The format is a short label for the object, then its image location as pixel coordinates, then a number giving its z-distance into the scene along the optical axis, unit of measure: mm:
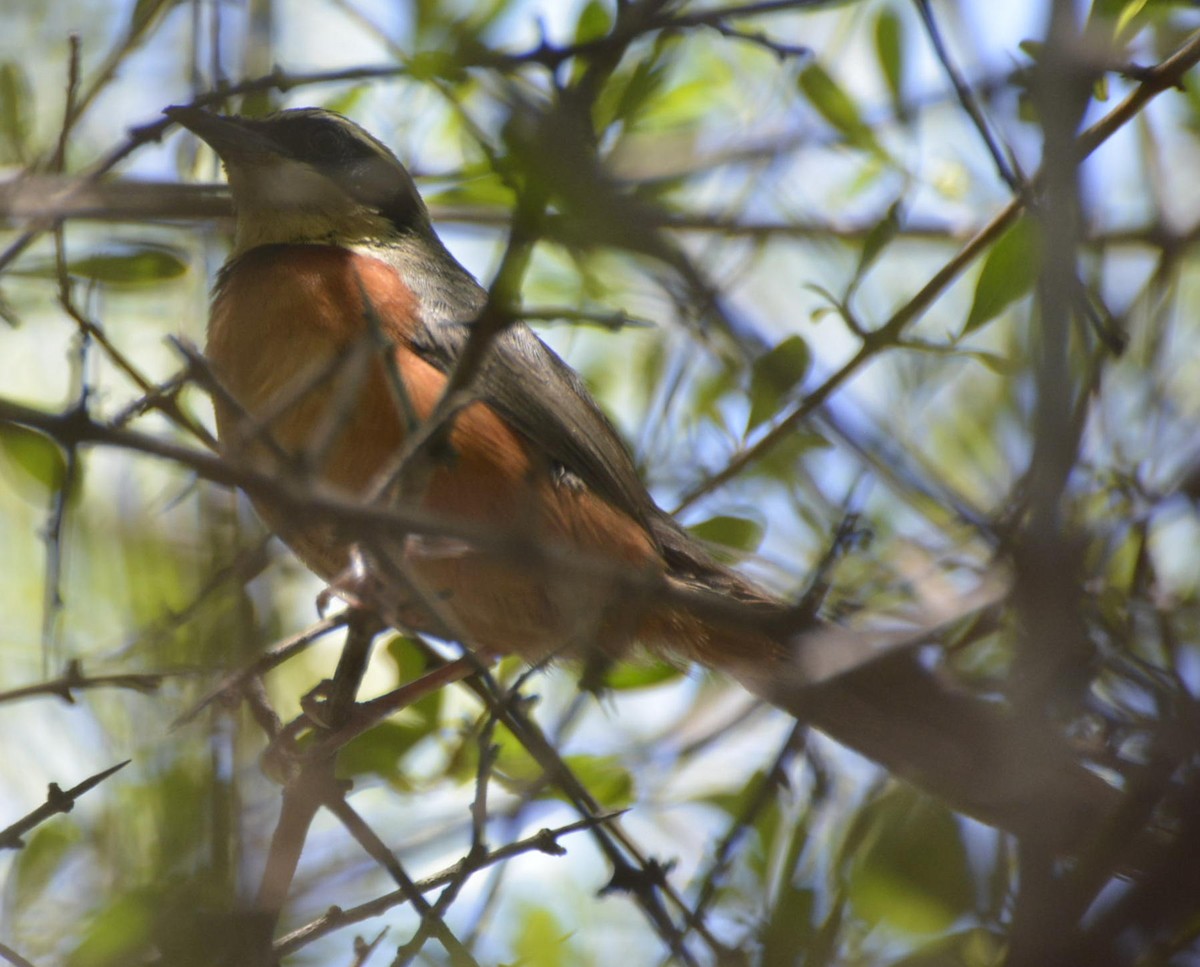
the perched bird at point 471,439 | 8523
